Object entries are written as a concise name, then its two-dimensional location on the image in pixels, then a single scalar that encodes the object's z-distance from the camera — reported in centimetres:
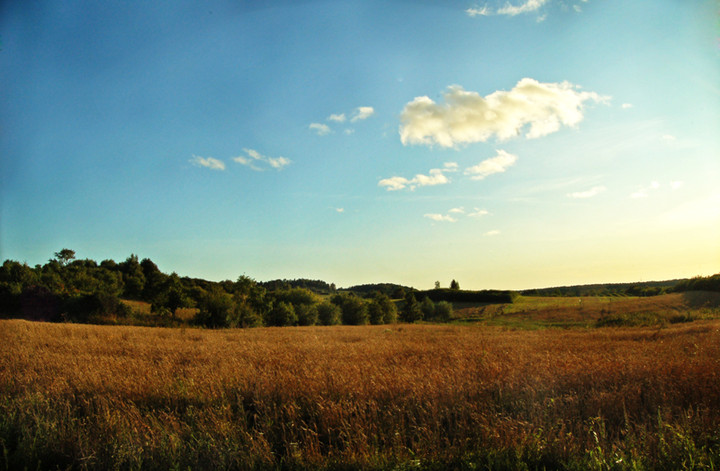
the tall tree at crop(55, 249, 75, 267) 9207
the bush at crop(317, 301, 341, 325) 6294
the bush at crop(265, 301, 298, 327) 5153
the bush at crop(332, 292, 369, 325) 7159
